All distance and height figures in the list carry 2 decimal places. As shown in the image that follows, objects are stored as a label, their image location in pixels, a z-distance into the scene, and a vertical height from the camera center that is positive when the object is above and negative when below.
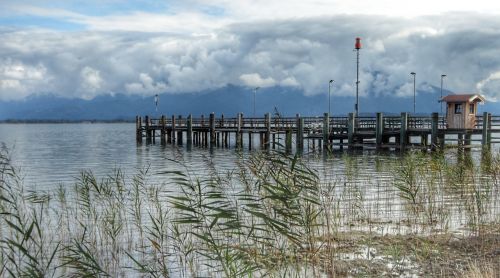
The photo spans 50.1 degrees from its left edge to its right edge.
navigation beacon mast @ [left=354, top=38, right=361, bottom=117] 53.16 +6.01
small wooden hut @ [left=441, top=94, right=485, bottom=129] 36.81 +0.40
